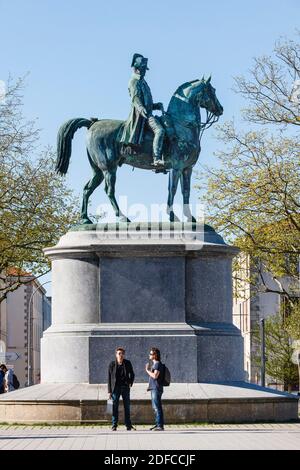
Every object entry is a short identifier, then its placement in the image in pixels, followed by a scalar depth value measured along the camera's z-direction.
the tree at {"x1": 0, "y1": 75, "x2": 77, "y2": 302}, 49.38
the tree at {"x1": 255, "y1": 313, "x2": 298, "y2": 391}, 78.81
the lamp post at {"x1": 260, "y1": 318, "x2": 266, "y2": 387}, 63.03
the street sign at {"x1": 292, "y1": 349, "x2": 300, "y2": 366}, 66.31
